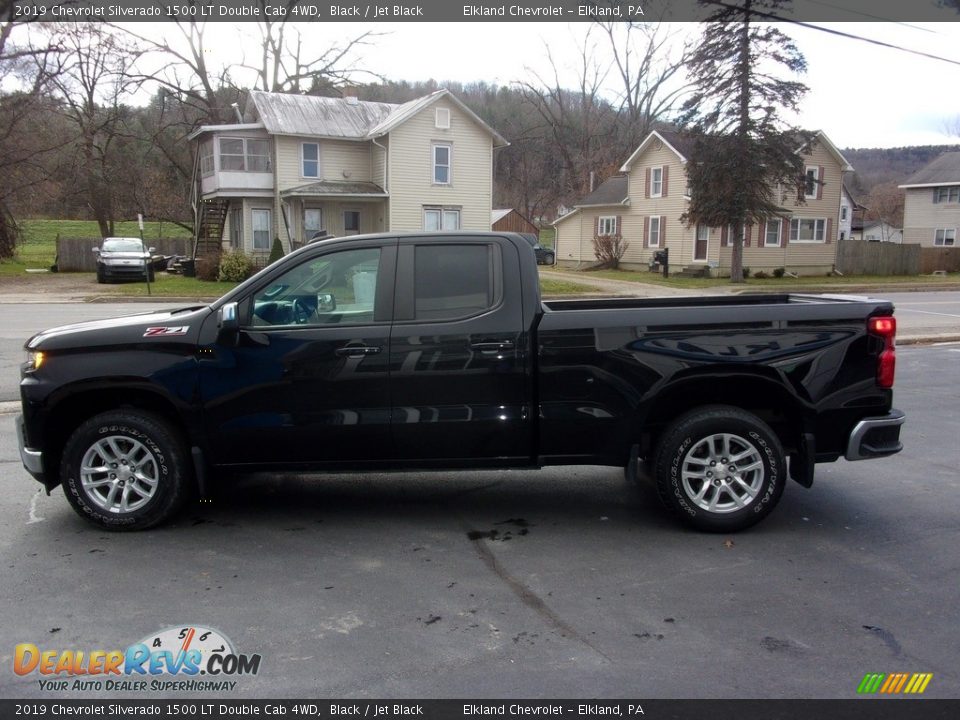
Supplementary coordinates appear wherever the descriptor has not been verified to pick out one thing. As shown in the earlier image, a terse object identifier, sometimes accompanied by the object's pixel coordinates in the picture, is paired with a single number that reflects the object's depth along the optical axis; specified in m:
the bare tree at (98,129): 41.53
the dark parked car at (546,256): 47.66
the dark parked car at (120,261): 30.58
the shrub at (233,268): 30.16
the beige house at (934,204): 52.84
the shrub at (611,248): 43.16
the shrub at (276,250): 31.37
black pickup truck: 5.12
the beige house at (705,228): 37.97
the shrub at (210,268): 30.84
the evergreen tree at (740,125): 31.31
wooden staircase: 36.88
